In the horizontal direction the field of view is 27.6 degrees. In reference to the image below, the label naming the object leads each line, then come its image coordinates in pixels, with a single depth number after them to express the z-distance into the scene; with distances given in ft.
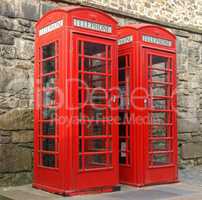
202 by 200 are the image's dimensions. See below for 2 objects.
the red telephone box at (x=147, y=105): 19.58
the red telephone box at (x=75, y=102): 16.89
